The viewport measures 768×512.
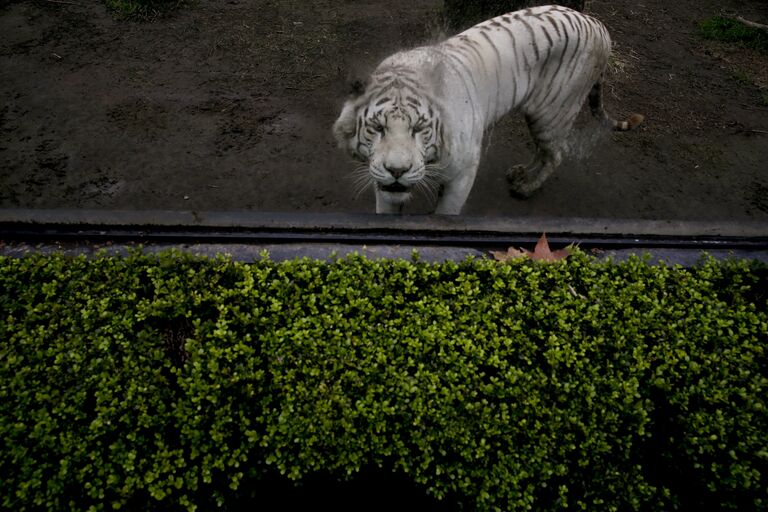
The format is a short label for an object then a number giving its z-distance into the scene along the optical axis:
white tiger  2.39
